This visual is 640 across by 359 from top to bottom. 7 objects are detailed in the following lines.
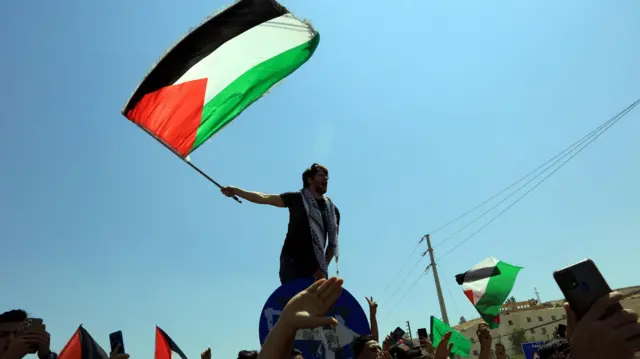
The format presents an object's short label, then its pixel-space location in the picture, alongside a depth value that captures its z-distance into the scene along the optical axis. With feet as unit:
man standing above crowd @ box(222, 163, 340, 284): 12.06
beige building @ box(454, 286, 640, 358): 235.40
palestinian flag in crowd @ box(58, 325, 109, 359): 17.24
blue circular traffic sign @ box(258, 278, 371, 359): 9.77
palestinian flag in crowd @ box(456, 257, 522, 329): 28.81
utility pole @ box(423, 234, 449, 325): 89.76
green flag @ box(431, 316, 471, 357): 28.66
